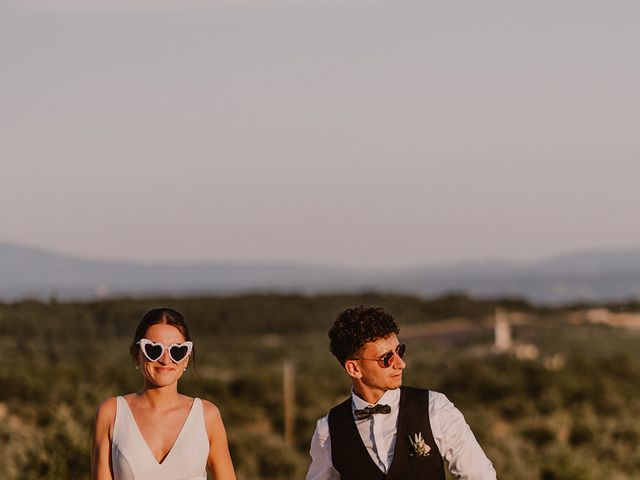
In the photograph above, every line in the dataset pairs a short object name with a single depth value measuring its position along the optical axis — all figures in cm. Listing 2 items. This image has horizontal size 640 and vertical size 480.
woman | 770
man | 788
